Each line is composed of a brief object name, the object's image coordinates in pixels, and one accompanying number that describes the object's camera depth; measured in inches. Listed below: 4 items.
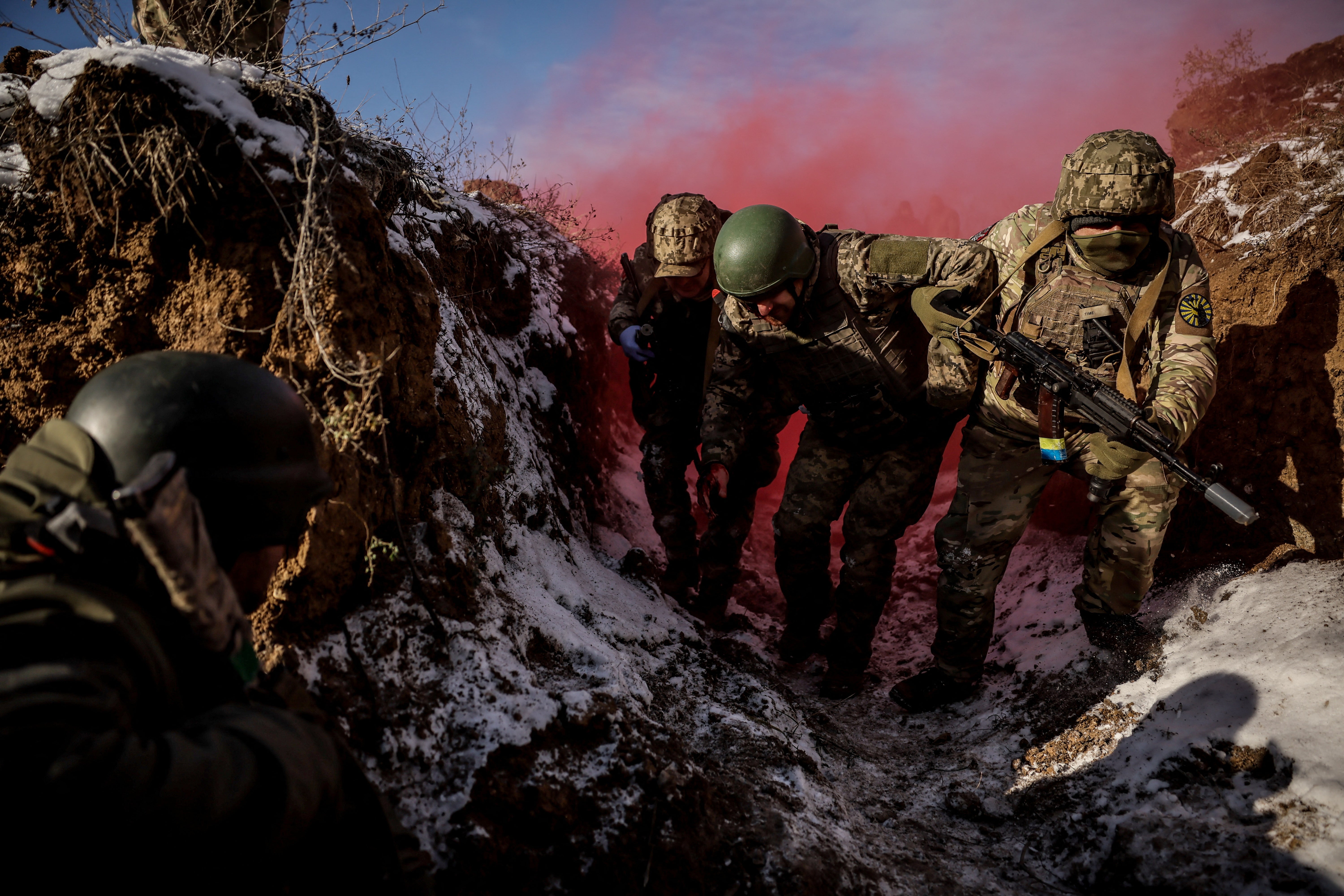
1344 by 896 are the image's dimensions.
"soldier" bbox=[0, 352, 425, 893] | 32.7
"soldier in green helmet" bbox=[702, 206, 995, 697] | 137.2
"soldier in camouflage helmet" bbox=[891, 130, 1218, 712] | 113.9
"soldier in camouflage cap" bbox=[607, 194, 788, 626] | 171.8
